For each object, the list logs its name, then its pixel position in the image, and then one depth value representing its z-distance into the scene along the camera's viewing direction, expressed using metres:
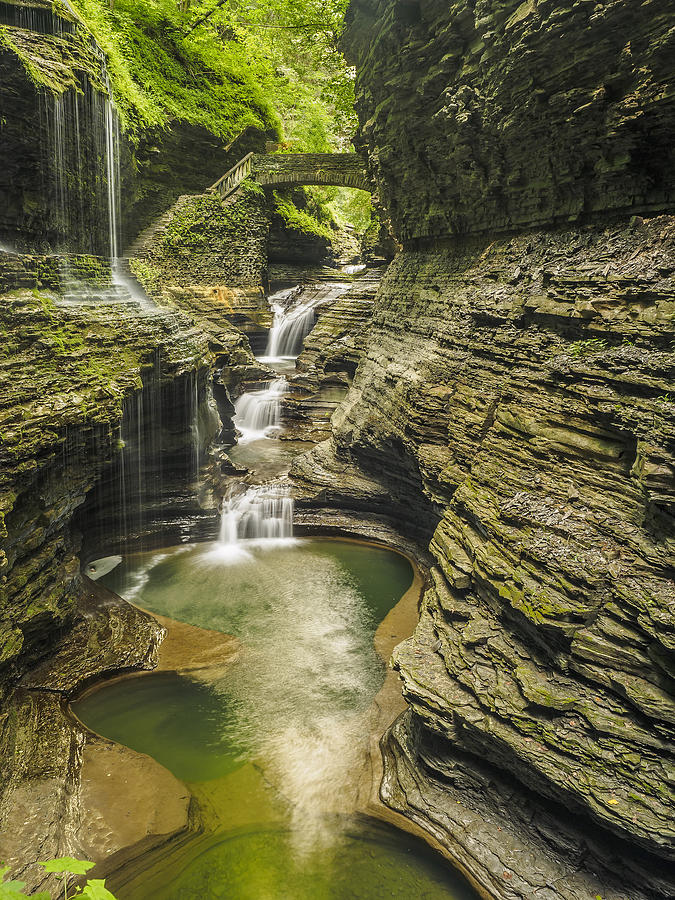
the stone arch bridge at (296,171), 22.42
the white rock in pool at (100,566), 11.23
